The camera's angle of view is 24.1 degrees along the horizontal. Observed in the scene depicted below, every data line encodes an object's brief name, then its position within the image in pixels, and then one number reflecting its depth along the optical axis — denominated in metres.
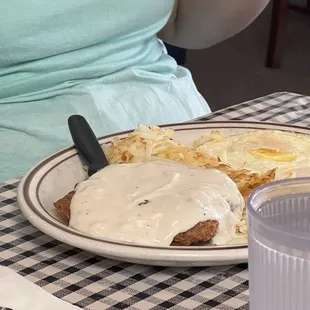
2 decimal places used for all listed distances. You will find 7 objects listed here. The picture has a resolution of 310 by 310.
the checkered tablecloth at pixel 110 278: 0.56
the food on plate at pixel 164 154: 0.71
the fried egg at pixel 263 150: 0.79
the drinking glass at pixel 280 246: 0.39
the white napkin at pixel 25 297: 0.53
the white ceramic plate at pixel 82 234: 0.57
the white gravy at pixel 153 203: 0.60
